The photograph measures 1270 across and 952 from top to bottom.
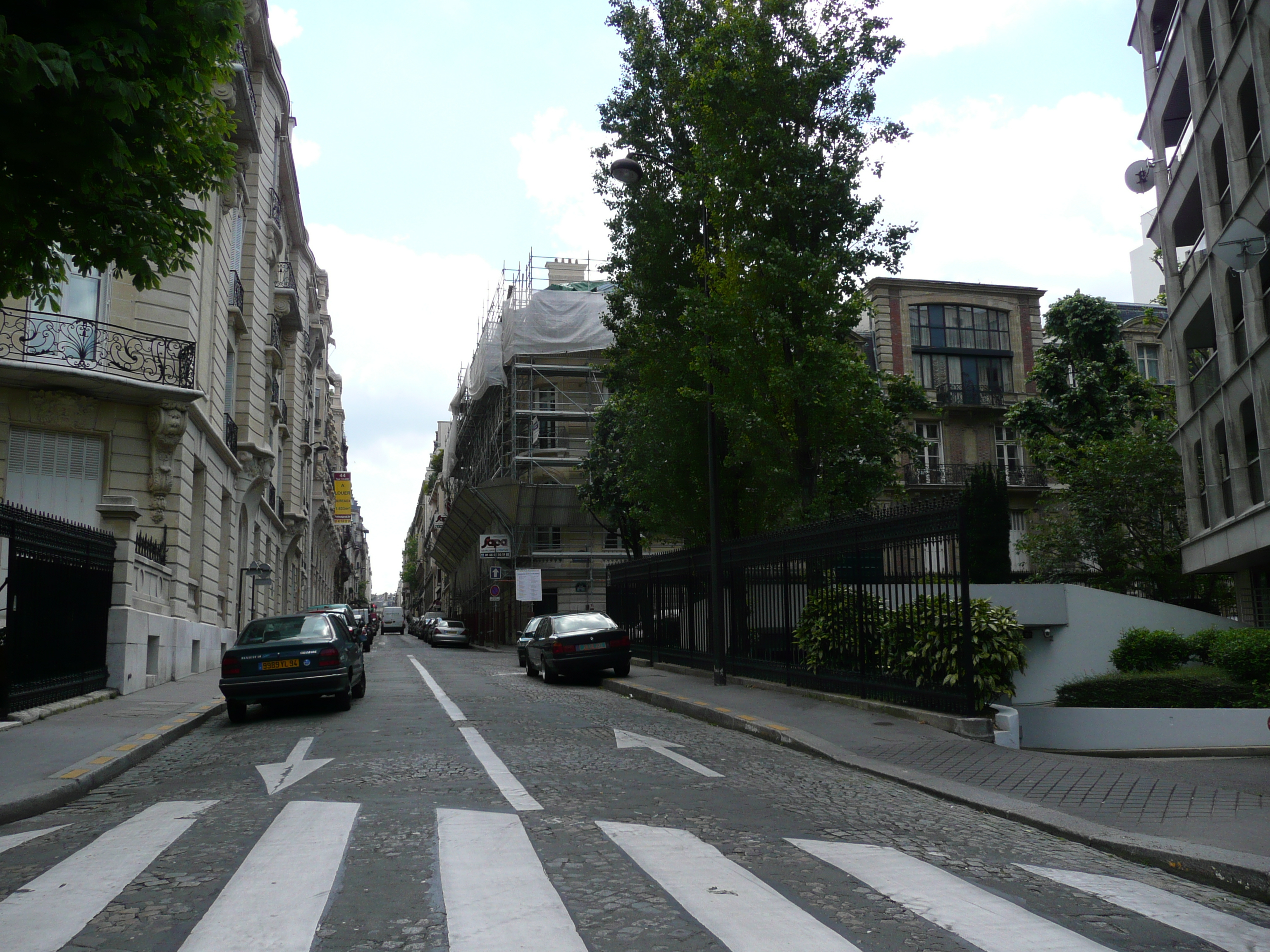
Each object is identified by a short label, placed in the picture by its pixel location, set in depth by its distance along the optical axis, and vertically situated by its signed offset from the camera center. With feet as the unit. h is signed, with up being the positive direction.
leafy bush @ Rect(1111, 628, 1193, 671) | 55.06 -1.65
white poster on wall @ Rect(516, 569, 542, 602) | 138.62 +5.85
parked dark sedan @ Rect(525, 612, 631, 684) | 63.98 -1.25
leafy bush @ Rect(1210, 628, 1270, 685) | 44.78 -1.59
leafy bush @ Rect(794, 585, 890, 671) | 43.45 +0.00
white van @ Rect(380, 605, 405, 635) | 288.51 +2.81
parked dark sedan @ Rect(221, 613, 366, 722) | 44.91 -1.44
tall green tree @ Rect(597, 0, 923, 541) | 58.85 +22.79
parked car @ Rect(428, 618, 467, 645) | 162.40 -0.68
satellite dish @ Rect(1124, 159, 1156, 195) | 85.40 +35.77
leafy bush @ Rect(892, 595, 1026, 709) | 37.09 -0.82
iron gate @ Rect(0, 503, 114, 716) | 40.52 +1.13
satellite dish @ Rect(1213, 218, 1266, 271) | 54.08 +19.18
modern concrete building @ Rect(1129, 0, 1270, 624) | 61.57 +23.88
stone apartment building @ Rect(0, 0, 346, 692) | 62.23 +14.79
